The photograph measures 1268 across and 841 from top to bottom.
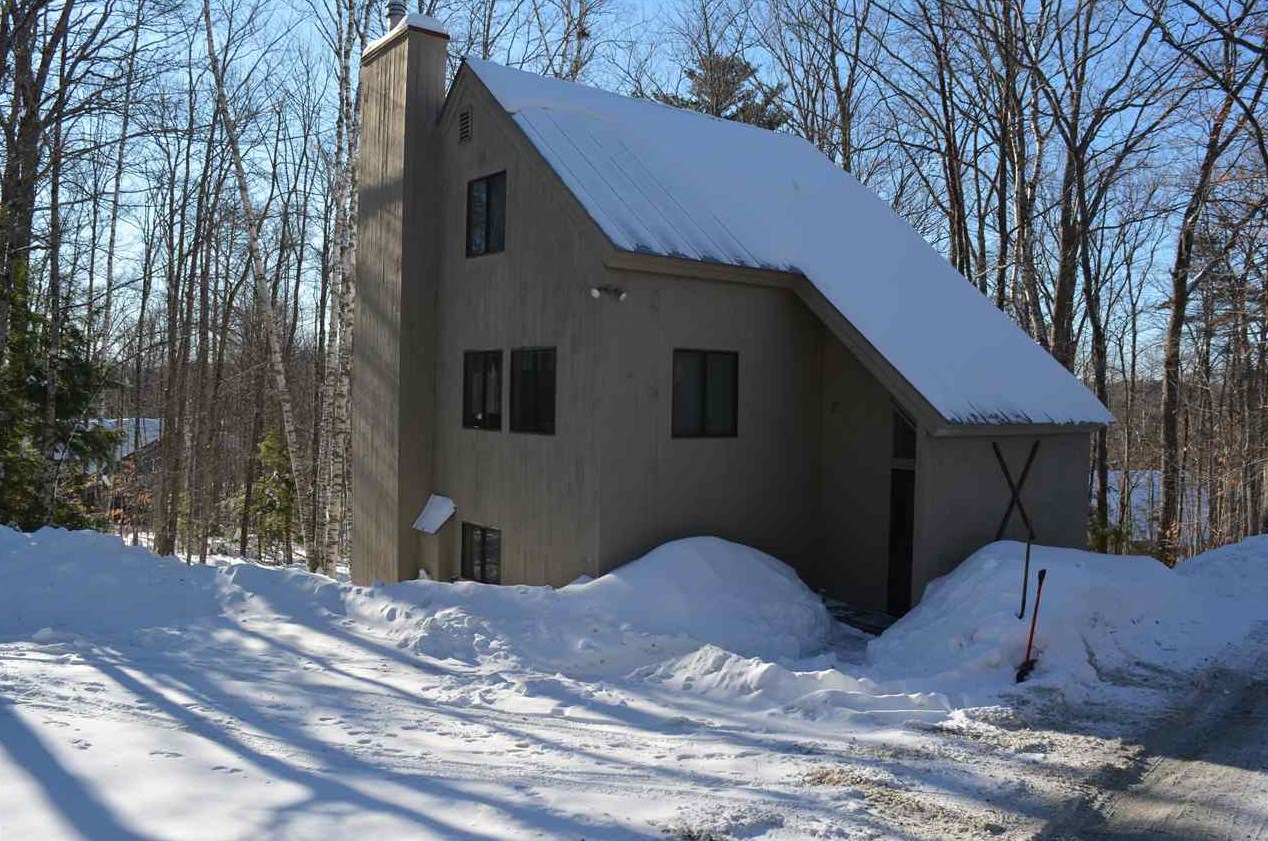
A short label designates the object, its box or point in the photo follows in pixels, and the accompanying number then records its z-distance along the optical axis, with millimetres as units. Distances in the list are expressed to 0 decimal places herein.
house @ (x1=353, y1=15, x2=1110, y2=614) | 10758
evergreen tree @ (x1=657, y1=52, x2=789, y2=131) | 28406
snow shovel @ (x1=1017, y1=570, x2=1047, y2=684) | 8117
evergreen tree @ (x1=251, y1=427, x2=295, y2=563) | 30250
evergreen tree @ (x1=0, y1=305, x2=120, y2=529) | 18078
